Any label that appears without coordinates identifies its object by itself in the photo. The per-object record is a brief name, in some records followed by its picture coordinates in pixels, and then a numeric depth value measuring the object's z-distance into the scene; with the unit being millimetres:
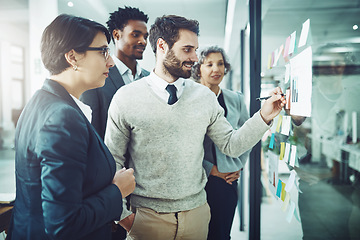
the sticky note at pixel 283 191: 1293
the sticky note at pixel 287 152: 1258
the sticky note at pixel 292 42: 1165
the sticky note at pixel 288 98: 1210
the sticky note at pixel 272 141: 1483
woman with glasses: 647
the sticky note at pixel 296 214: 1242
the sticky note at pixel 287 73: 1241
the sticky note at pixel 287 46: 1237
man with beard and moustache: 1130
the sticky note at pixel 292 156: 1201
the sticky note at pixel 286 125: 1243
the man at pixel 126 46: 1412
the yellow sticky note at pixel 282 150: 1324
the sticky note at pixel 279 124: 1356
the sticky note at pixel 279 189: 1341
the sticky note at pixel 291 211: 1238
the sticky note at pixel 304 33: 1043
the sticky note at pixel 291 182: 1210
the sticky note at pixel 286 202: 1252
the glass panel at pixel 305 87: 1044
